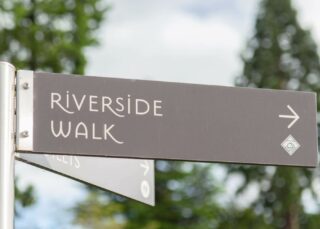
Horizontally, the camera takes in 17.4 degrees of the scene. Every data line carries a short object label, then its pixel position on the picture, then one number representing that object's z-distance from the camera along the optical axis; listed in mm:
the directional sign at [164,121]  3980
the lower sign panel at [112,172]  4211
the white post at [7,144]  3703
